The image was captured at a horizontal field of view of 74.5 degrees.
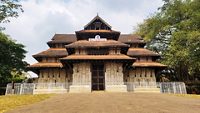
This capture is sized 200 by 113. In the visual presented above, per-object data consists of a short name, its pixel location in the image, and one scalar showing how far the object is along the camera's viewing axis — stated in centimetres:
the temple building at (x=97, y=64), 1734
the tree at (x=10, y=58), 2302
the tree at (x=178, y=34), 2070
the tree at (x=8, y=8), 1429
